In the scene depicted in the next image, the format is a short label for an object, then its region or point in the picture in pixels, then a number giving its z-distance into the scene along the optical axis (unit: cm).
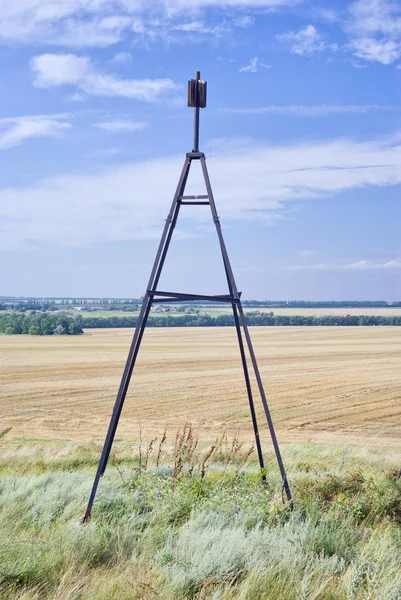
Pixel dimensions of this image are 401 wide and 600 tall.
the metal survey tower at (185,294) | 522
